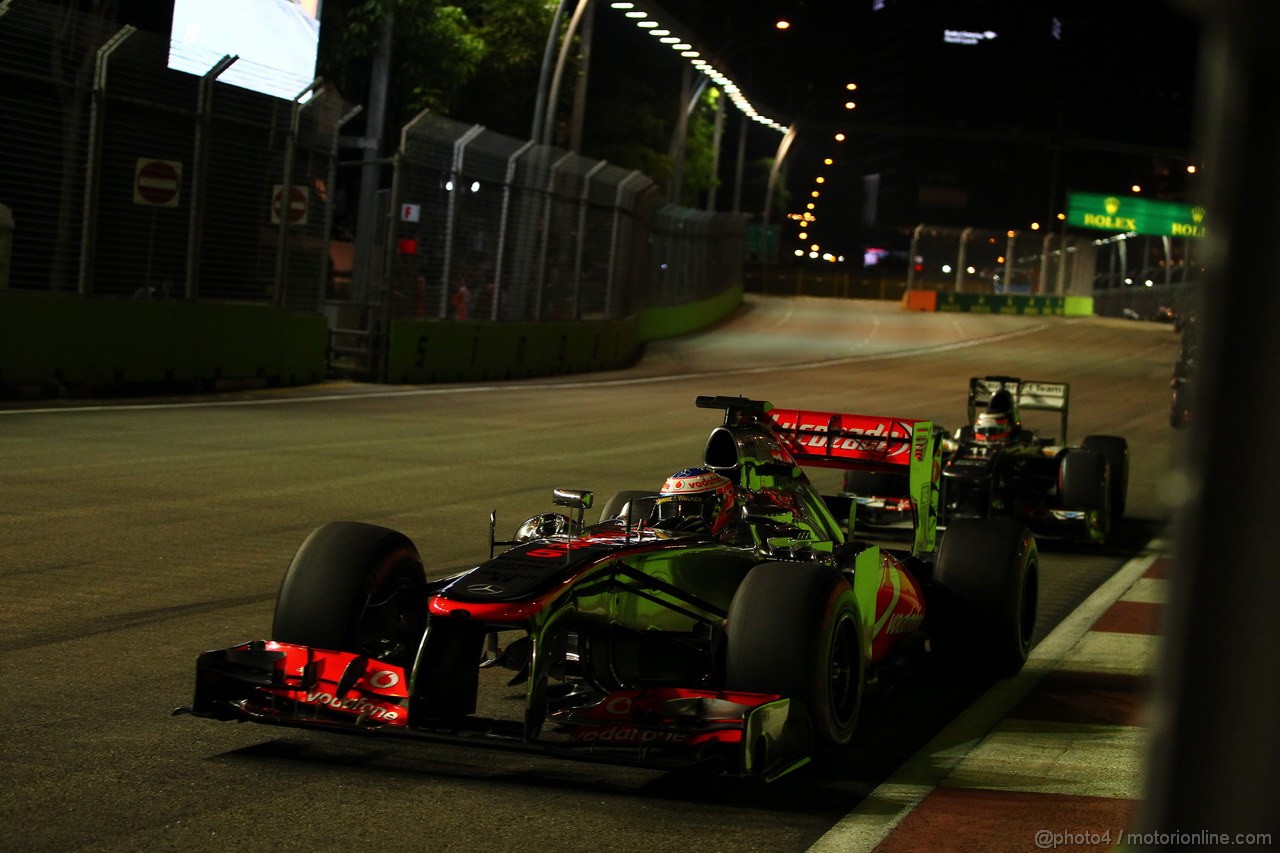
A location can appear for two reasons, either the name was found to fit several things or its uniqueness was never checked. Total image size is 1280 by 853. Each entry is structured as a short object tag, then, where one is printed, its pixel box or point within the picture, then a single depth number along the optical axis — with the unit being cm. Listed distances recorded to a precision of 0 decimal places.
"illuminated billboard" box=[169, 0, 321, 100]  2727
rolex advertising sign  8612
